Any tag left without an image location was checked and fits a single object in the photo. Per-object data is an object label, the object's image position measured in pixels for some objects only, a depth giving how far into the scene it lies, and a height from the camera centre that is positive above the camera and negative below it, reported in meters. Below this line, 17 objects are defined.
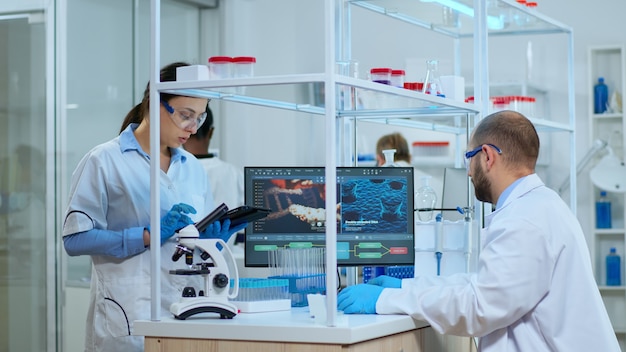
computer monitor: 2.73 -0.08
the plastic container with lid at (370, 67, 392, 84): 2.77 +0.34
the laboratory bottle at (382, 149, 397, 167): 3.12 +0.10
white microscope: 2.31 -0.24
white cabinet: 5.69 +0.22
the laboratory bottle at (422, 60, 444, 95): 2.89 +0.34
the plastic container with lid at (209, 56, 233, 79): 2.36 +0.32
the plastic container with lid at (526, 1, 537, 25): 3.73 +0.71
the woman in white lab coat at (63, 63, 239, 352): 2.61 -0.10
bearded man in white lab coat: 2.23 -0.25
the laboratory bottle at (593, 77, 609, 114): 5.77 +0.57
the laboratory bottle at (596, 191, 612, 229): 5.77 -0.18
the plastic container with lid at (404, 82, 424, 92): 2.90 +0.32
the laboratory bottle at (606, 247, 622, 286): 5.65 -0.52
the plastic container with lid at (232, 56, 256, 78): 2.36 +0.32
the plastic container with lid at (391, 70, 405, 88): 2.78 +0.34
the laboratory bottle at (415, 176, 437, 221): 3.11 -0.03
